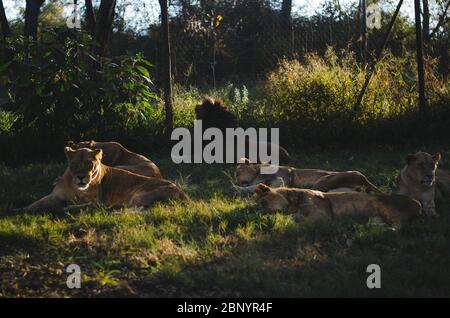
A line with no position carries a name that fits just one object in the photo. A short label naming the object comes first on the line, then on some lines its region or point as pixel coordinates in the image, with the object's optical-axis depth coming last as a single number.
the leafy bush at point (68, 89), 9.48
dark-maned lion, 10.09
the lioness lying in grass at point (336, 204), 6.20
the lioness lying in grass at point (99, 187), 6.77
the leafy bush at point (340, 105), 10.55
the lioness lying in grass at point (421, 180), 6.84
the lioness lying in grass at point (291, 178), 7.46
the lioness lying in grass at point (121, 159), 8.04
